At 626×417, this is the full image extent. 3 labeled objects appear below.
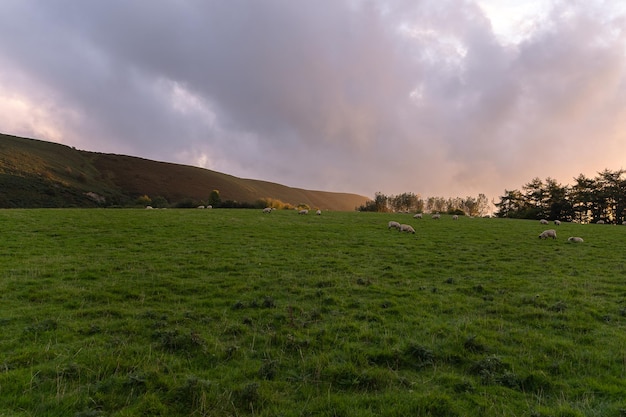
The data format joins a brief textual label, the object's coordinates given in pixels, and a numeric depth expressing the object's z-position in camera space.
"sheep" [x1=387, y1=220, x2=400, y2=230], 30.59
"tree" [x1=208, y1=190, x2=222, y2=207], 76.57
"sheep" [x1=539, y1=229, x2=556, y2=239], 26.53
